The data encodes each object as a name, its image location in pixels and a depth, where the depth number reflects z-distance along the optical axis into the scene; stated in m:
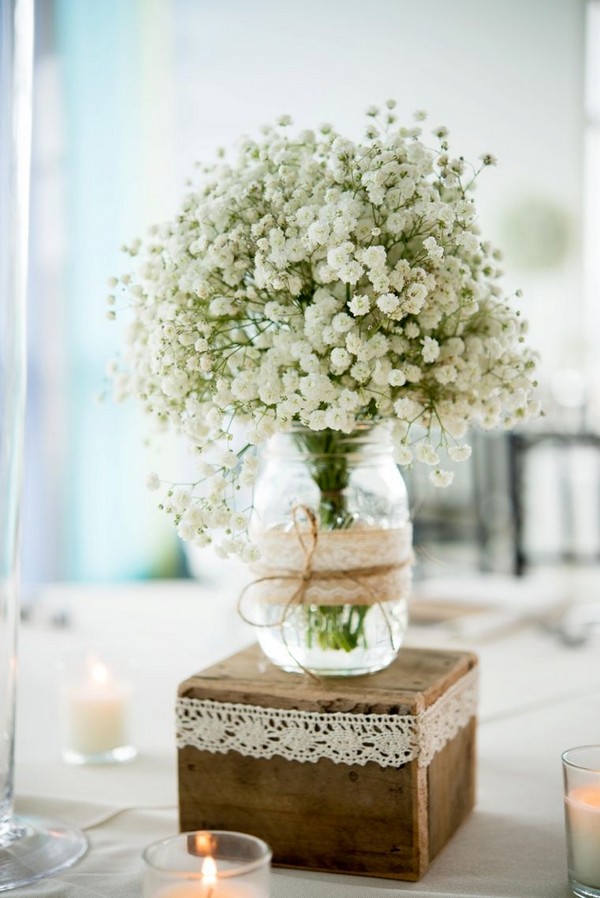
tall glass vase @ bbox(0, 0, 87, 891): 0.97
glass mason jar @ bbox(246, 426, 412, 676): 1.05
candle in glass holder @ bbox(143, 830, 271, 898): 0.72
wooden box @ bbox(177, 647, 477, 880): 0.98
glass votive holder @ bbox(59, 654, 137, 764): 1.29
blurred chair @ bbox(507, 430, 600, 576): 4.76
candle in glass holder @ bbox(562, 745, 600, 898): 0.87
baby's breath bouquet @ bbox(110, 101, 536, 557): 0.96
